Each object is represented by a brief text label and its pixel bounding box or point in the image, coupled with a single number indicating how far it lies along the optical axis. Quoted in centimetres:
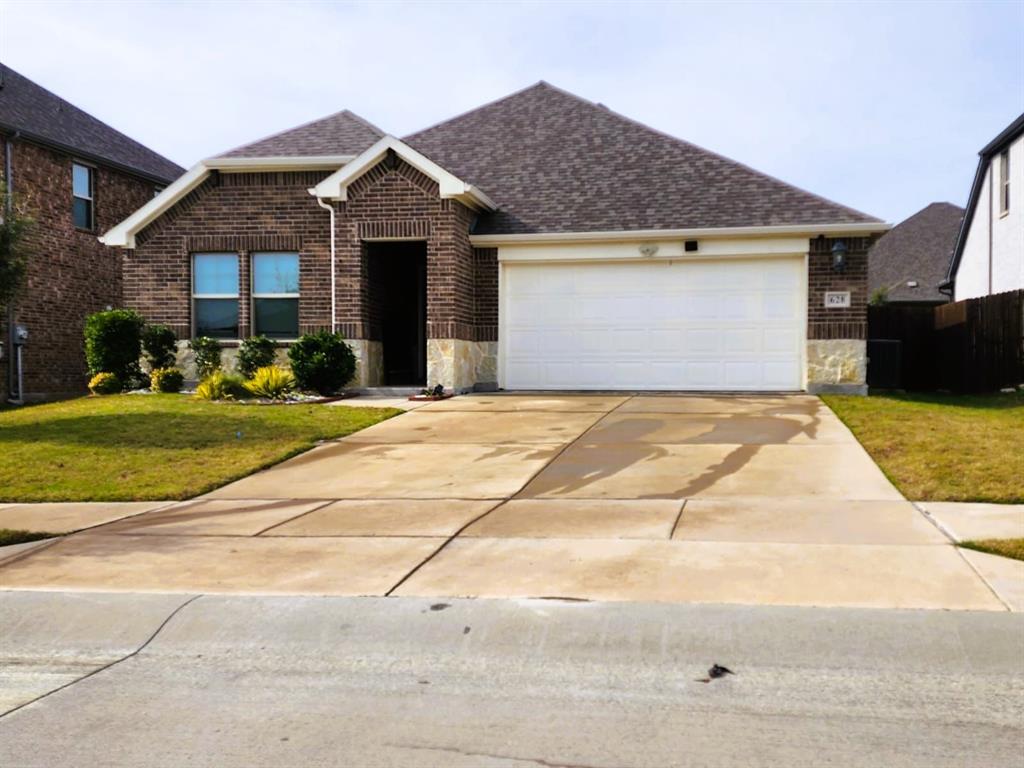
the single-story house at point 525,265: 1719
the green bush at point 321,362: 1653
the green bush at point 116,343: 1777
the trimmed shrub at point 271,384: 1617
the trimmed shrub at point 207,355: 1800
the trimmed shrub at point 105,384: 1759
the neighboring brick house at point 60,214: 2123
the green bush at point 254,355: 1753
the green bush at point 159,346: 1808
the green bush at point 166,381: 1758
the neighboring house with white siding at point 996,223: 2253
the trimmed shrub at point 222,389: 1634
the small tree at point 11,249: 1395
